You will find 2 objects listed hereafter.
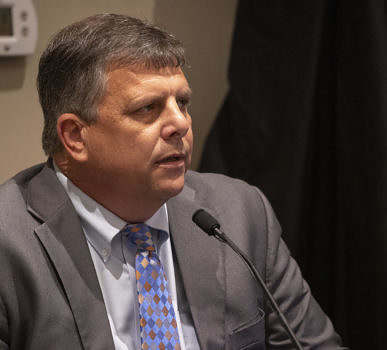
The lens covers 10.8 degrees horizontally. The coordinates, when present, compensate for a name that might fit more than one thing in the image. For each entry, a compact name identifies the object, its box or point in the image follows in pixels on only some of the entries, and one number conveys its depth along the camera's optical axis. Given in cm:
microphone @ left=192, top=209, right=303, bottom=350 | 276
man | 280
